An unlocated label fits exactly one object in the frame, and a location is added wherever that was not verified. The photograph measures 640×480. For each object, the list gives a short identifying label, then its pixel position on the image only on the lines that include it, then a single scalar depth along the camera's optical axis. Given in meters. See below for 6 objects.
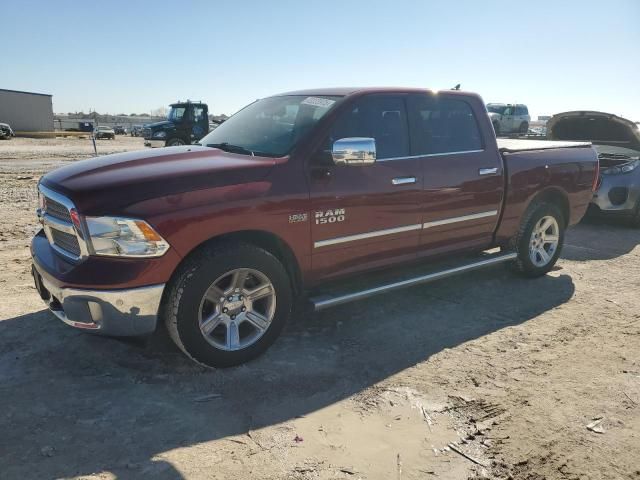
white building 47.72
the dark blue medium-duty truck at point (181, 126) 19.11
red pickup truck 2.93
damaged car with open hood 7.97
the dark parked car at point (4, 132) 32.03
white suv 27.94
